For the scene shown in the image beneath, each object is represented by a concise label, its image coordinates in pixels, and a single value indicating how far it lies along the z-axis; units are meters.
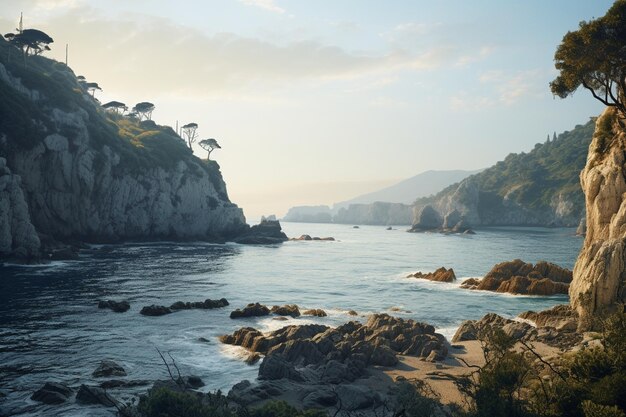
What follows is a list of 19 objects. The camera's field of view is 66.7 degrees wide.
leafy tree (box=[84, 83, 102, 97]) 176.73
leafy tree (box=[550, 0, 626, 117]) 45.69
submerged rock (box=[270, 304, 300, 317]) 51.25
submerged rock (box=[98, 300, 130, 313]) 49.31
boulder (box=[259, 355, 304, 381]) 30.19
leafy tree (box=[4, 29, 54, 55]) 122.38
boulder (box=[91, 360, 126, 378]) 30.47
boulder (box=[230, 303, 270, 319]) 49.56
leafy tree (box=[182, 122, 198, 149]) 175.75
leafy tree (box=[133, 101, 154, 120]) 173.25
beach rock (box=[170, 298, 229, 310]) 52.12
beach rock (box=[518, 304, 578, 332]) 40.66
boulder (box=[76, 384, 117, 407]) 26.11
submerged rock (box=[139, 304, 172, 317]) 48.62
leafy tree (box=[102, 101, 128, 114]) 169.50
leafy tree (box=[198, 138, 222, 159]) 179.75
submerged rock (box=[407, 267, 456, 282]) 76.16
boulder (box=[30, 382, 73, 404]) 26.17
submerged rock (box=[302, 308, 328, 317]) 51.06
